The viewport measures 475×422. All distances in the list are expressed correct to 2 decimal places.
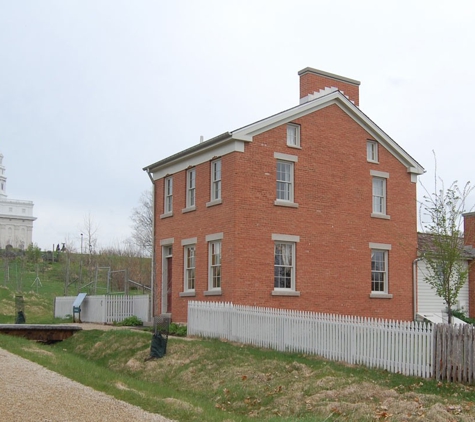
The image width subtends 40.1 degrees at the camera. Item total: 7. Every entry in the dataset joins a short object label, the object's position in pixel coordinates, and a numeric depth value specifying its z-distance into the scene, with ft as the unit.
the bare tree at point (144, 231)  213.05
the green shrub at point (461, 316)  92.59
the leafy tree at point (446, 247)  56.80
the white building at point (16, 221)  277.44
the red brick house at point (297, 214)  71.97
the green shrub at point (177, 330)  72.64
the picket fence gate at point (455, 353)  43.11
